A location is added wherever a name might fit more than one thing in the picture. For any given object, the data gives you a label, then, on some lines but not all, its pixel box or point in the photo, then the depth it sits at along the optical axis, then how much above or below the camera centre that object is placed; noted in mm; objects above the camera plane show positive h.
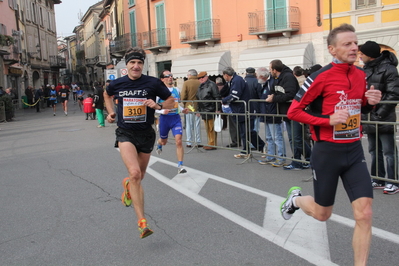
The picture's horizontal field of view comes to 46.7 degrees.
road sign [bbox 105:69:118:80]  26812 +686
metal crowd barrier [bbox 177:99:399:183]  6425 -1165
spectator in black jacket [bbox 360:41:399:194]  6012 -562
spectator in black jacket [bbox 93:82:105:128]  17875 -664
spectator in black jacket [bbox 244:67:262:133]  10398 -163
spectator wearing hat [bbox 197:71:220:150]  11094 -580
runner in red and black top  3594 -336
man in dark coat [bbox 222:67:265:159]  9484 -531
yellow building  21922 +2702
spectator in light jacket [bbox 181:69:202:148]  11242 -626
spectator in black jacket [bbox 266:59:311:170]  7980 -357
